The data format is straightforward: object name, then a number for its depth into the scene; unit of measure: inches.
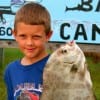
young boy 99.8
